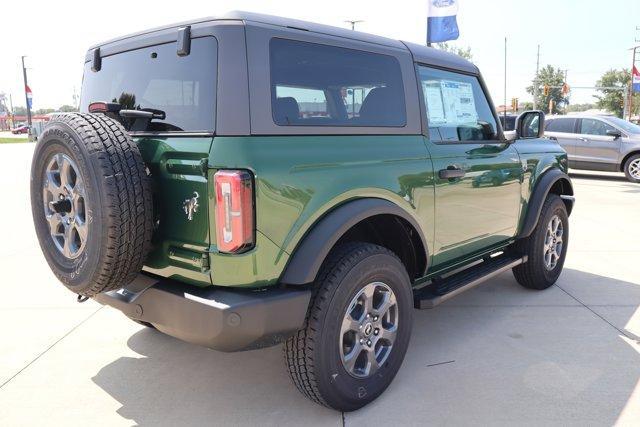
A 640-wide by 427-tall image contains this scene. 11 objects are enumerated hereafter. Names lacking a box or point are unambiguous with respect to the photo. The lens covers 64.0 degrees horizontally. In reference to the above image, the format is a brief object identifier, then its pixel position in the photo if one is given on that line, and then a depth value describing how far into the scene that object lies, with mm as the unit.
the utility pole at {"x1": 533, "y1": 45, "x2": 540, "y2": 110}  59716
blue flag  12461
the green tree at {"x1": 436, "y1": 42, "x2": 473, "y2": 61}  38888
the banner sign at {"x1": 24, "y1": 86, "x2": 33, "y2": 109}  45781
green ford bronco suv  2158
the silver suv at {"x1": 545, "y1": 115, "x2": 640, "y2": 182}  12273
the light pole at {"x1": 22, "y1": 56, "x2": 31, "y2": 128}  45719
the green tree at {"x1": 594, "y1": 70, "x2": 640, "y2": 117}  68612
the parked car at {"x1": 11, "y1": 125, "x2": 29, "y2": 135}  70625
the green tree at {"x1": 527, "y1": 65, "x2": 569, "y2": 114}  77400
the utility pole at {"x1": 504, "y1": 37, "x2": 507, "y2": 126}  38894
